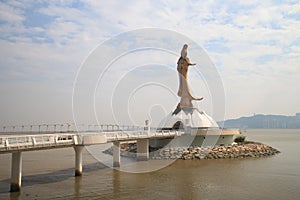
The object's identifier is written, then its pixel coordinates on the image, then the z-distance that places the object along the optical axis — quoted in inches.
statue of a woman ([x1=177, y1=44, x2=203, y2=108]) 1866.4
